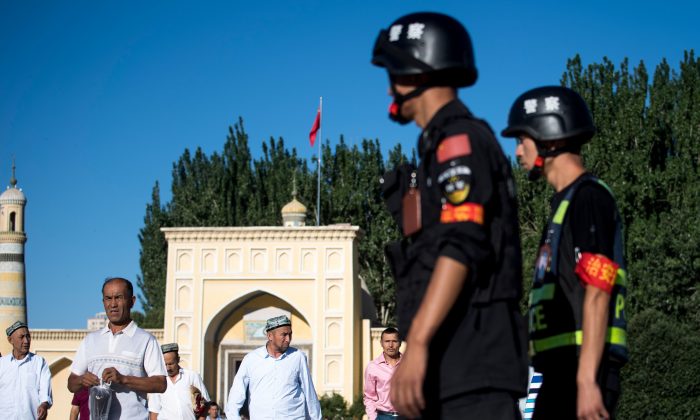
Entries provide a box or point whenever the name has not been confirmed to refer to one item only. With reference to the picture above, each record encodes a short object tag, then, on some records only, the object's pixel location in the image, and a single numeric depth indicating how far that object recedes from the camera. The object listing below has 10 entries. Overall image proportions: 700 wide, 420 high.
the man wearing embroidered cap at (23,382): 11.40
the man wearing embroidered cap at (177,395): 12.84
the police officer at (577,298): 4.14
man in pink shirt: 11.54
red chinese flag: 43.28
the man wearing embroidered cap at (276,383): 11.42
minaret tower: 42.69
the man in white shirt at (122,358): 7.28
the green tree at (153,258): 51.56
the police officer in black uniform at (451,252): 3.37
